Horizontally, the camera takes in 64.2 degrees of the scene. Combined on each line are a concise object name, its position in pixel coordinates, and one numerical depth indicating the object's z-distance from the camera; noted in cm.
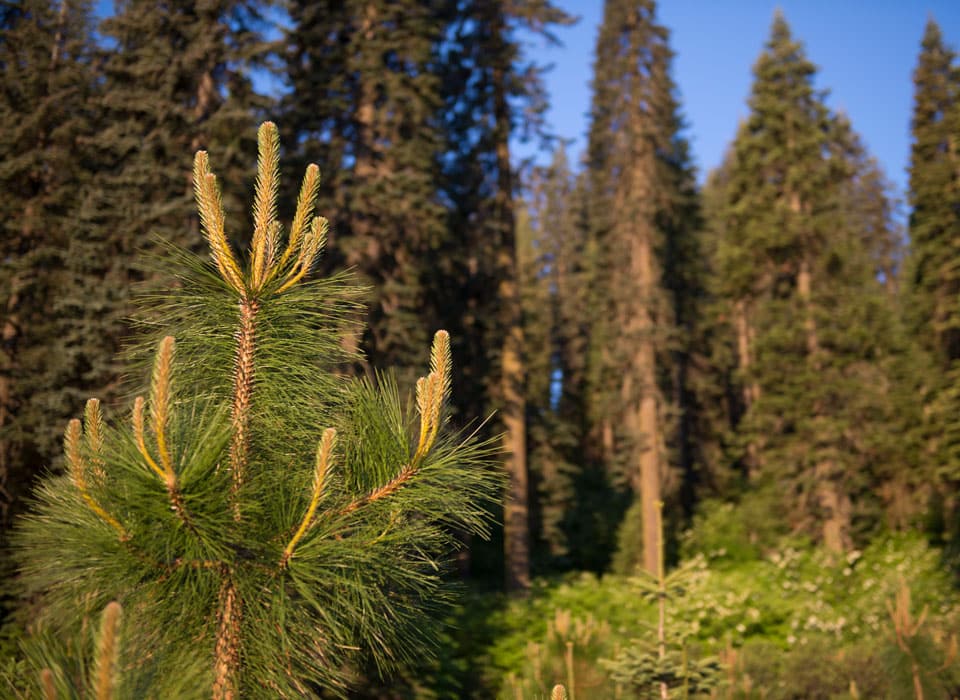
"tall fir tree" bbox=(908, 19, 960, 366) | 2210
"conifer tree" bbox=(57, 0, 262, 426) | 1176
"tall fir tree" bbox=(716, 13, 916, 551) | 2028
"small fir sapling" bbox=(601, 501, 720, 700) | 573
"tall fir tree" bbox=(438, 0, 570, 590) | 1814
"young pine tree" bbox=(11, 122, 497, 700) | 229
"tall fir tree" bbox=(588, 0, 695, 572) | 2008
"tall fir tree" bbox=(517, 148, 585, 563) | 1986
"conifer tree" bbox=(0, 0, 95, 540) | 1225
